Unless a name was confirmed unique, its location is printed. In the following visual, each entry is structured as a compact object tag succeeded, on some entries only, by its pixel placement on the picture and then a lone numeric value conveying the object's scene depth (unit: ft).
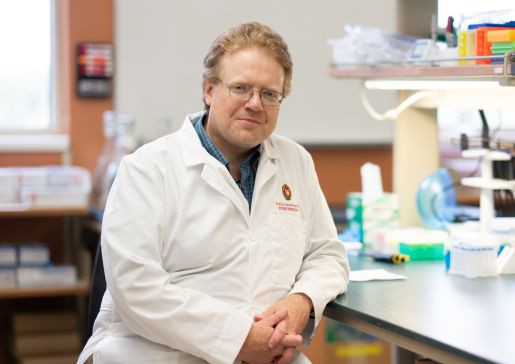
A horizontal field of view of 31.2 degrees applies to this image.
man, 6.52
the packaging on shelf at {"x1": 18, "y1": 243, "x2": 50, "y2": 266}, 12.65
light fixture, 8.35
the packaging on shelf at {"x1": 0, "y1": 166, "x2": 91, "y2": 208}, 12.48
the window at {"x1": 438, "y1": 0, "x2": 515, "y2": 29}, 8.17
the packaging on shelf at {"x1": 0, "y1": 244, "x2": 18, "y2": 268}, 12.54
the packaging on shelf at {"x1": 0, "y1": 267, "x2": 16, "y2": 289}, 12.41
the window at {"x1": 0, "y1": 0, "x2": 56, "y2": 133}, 14.02
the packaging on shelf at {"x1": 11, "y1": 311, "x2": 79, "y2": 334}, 13.01
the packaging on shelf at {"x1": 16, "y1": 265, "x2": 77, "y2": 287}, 12.48
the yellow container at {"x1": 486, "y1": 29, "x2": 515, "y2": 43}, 7.79
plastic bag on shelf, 9.88
